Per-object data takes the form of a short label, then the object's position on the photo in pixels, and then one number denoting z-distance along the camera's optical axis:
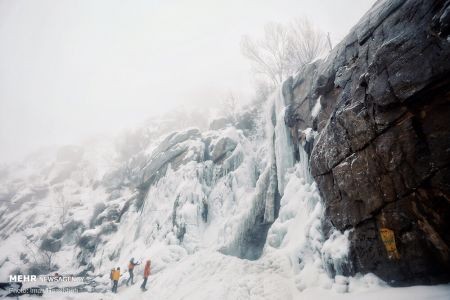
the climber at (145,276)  13.01
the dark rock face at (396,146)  5.32
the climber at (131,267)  14.87
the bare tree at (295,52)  25.72
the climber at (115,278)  14.63
